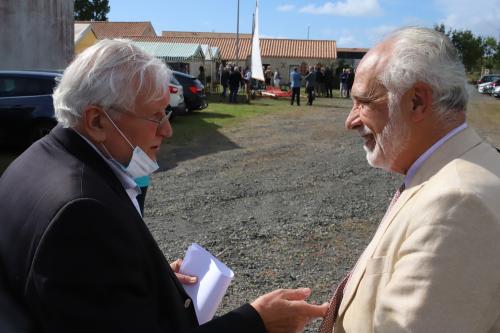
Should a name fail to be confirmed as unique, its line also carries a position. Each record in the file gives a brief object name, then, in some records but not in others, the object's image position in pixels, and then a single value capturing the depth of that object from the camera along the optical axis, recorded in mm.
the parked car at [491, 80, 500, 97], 35062
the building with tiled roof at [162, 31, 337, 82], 52781
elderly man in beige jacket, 1449
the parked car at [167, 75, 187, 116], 14871
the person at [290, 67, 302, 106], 22859
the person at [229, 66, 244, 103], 23750
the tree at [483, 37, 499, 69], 67106
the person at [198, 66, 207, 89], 29750
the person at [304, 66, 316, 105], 23811
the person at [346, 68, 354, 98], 30305
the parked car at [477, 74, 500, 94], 38462
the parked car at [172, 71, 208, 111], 17922
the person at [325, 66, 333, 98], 30402
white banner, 25656
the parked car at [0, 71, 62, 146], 9516
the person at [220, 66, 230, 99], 25594
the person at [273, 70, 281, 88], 34906
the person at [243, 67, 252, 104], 25000
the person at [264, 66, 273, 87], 36231
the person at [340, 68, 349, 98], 30931
